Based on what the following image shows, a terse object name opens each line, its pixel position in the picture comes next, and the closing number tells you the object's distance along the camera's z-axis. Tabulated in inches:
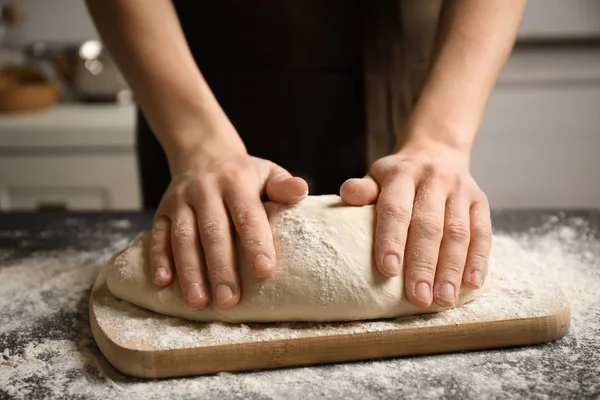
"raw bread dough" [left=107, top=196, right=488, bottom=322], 31.6
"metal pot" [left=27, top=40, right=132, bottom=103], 107.1
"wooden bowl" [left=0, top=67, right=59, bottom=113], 98.1
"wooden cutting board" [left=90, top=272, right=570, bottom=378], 29.6
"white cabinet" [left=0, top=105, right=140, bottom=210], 94.2
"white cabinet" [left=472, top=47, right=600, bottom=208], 95.8
